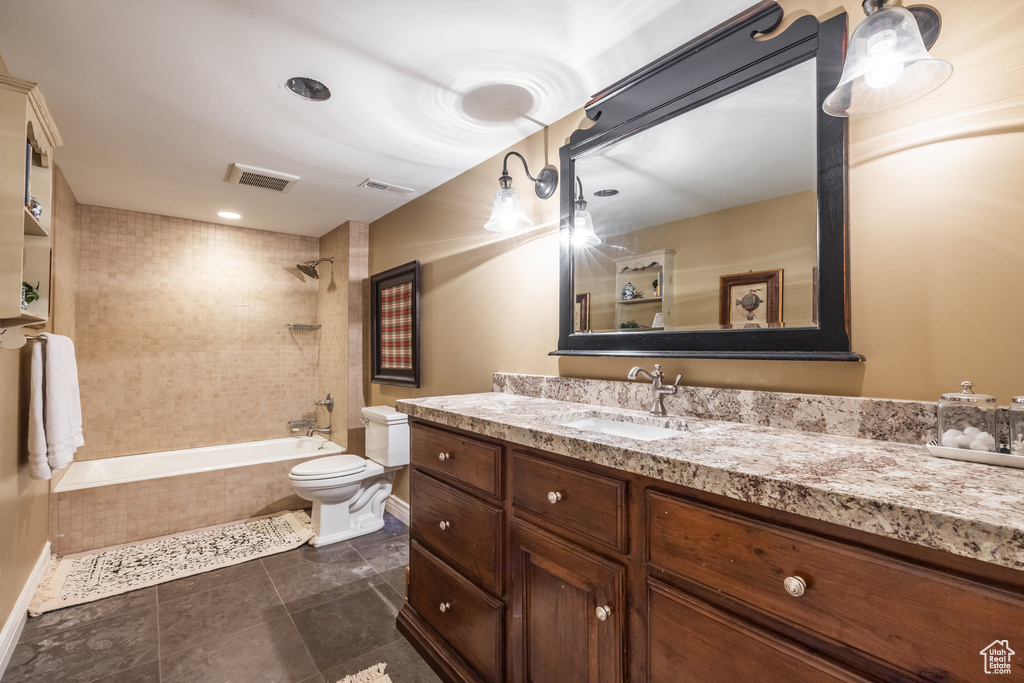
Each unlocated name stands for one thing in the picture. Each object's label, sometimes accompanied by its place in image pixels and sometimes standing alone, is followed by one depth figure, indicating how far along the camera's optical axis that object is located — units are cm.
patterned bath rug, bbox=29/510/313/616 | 238
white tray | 90
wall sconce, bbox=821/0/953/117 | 100
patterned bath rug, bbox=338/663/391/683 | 174
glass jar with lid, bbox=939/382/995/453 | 94
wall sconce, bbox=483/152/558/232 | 204
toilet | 291
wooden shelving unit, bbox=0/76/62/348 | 136
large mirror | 129
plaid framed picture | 316
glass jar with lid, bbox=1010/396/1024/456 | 92
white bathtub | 303
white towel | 213
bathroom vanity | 67
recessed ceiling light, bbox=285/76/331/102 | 184
